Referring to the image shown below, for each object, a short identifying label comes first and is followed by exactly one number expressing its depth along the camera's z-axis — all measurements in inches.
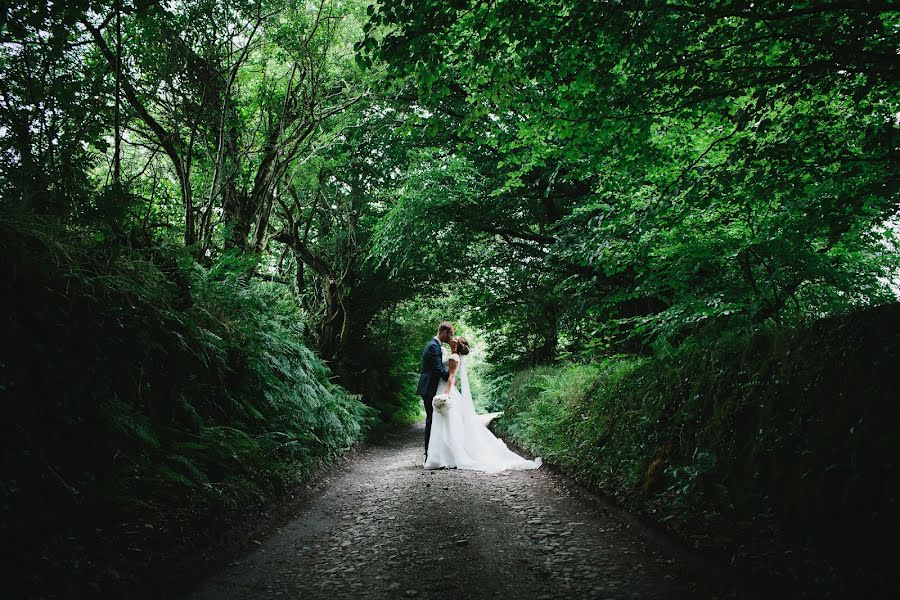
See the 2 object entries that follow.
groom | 383.6
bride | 361.7
